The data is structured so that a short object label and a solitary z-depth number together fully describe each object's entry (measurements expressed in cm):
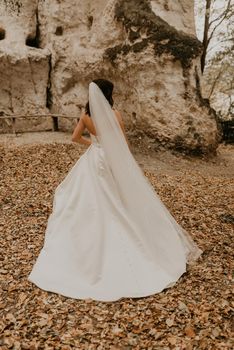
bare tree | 1722
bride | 444
